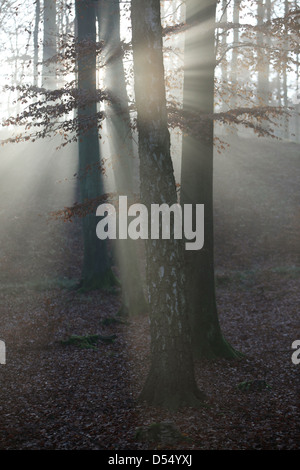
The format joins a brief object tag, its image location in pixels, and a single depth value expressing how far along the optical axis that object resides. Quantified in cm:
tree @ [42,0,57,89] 2688
